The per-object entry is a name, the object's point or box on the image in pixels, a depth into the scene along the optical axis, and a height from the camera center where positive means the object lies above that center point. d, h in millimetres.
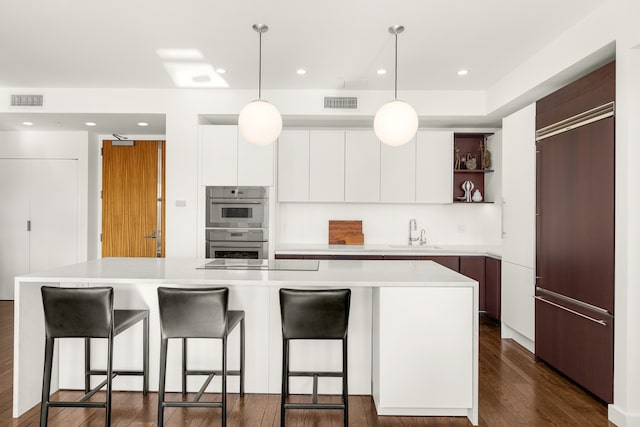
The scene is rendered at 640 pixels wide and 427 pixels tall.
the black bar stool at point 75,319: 2223 -614
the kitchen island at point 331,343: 2414 -803
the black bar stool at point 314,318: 2227 -596
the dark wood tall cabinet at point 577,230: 2557 -101
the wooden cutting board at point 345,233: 5152 -249
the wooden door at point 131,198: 5543 +199
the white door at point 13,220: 5551 -130
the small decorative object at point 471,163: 5026 +670
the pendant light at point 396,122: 2695 +637
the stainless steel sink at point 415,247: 4742 -403
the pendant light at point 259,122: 2758 +643
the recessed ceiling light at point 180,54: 3461 +1431
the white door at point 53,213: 5520 -25
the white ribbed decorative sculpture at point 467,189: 5090 +343
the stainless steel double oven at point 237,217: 4574 -84
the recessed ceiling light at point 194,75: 3803 +1423
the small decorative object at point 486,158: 5020 +736
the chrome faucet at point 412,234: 5254 -260
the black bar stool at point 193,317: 2238 -600
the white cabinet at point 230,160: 4562 +619
